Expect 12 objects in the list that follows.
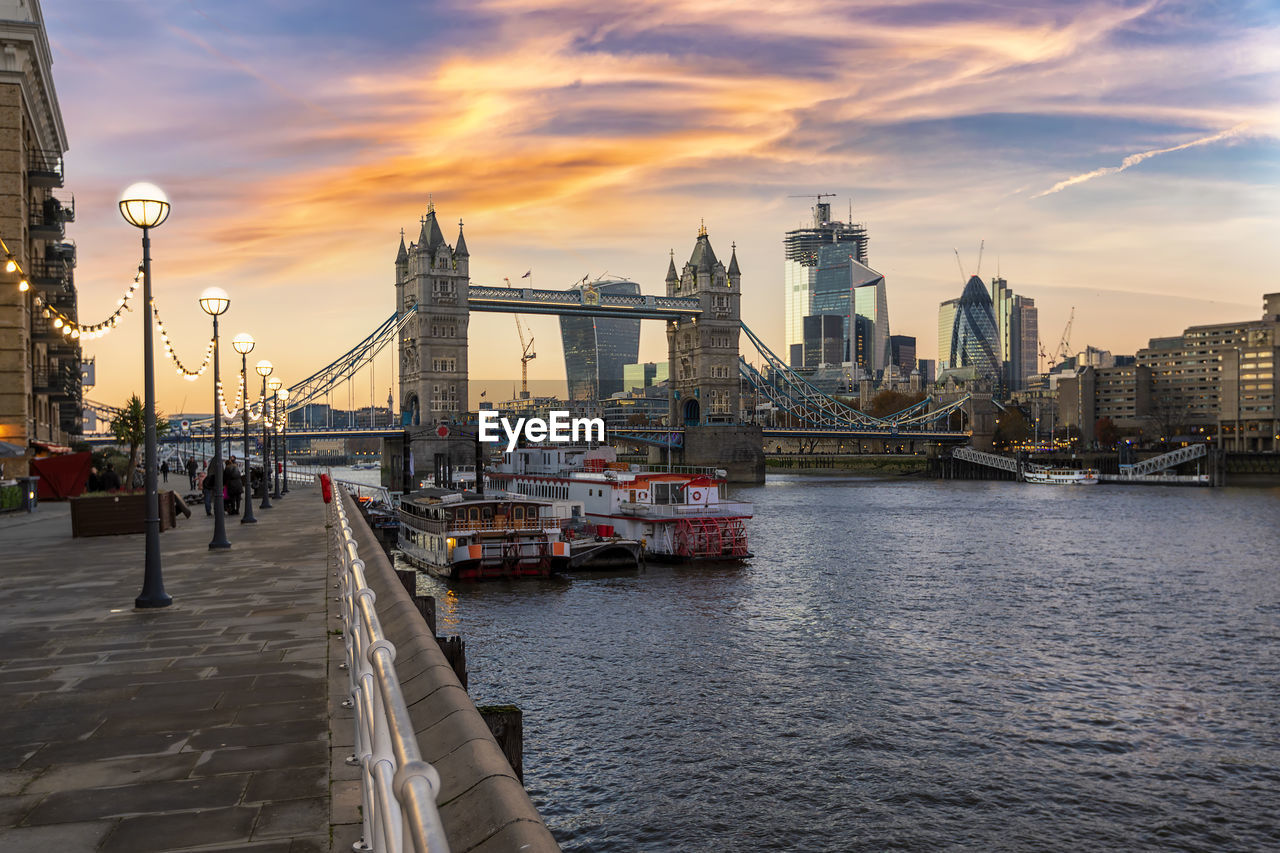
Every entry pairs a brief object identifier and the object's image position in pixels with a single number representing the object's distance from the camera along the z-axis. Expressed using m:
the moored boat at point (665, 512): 48.00
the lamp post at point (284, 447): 50.62
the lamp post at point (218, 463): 21.36
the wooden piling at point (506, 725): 10.25
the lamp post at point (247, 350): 28.71
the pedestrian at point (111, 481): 33.53
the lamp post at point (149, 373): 13.38
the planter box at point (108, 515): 24.52
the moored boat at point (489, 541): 41.34
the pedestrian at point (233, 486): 33.31
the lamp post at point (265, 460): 37.69
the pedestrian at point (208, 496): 32.28
